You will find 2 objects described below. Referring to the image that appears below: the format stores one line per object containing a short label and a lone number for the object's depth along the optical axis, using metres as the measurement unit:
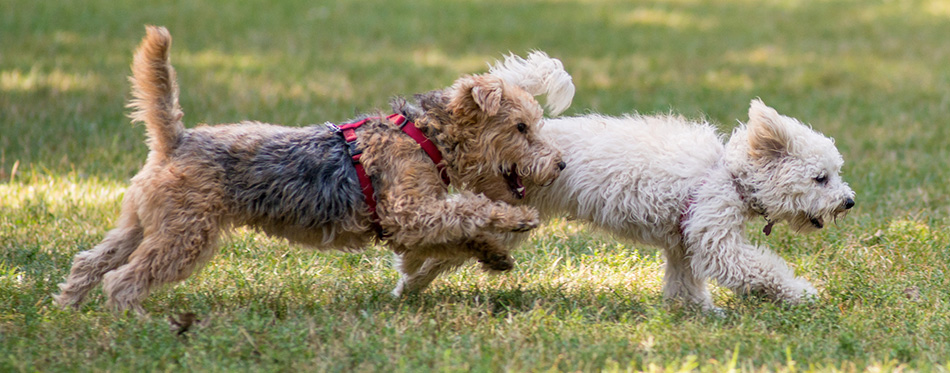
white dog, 9.77
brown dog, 8.97
